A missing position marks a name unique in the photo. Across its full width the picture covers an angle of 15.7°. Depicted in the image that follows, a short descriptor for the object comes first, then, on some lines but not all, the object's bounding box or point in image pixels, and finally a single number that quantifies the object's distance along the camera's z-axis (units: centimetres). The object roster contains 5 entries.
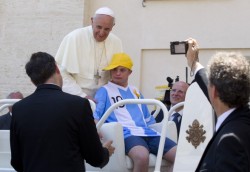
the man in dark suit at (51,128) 548
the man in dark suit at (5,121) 821
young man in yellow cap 659
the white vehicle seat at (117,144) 641
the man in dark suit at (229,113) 380
